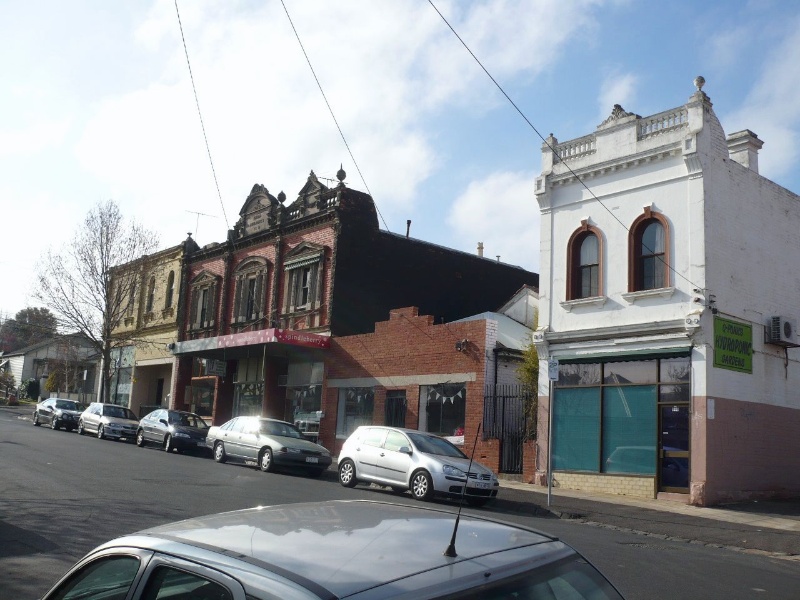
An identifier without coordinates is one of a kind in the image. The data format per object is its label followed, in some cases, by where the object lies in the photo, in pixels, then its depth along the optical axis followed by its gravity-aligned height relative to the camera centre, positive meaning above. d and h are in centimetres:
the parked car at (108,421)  3072 -77
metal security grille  2209 +19
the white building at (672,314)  1802 +288
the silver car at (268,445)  2078 -95
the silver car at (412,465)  1622 -100
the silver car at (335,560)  234 -46
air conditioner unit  1947 +263
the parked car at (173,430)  2655 -84
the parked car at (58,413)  3491 -63
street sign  1636 +116
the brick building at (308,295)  2939 +492
